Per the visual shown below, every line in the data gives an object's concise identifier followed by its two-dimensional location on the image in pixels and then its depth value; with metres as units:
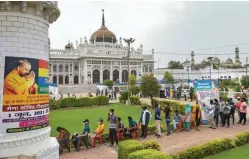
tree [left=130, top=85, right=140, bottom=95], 28.03
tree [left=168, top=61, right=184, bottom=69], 97.80
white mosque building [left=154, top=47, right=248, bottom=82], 76.75
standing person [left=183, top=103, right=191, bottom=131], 12.14
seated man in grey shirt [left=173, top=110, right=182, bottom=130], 12.09
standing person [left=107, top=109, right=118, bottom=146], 9.84
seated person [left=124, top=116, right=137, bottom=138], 10.62
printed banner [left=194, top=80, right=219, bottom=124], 13.23
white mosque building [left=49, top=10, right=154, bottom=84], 62.88
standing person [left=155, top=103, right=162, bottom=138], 11.00
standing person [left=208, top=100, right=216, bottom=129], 12.27
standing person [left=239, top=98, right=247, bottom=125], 12.82
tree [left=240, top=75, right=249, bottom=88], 39.22
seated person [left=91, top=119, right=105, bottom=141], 10.10
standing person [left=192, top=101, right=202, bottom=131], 12.26
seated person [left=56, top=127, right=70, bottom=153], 9.23
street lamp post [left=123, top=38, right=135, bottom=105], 25.42
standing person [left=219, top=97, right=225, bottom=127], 12.62
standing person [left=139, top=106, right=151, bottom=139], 10.84
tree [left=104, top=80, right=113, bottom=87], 45.57
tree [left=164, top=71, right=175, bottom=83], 52.88
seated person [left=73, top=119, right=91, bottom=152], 9.56
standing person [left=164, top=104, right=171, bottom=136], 11.45
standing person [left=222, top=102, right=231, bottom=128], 12.40
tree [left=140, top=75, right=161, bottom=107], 22.14
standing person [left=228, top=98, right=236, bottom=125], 13.21
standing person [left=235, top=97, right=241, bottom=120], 13.62
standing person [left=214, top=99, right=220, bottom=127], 12.45
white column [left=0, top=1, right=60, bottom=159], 5.55
